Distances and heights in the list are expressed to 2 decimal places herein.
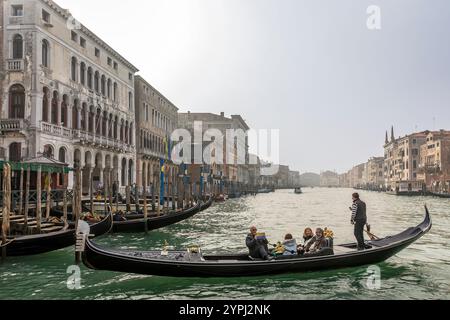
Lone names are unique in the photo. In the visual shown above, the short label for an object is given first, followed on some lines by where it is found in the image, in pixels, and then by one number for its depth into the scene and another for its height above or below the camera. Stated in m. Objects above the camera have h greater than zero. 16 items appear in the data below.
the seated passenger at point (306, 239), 8.29 -1.15
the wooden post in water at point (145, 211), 14.09 -0.96
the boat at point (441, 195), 46.02 -1.73
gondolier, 8.21 -0.65
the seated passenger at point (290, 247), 8.13 -1.25
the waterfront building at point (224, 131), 56.03 +7.07
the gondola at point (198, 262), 7.49 -1.44
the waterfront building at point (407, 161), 68.38 +3.16
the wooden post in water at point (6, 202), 8.91 -0.40
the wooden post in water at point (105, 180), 15.62 -0.12
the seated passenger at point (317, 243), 8.19 -1.19
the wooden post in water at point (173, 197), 19.66 -0.71
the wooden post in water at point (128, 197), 17.70 -0.62
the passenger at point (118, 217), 14.08 -1.14
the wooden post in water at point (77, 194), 10.67 -0.30
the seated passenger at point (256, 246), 7.94 -1.20
